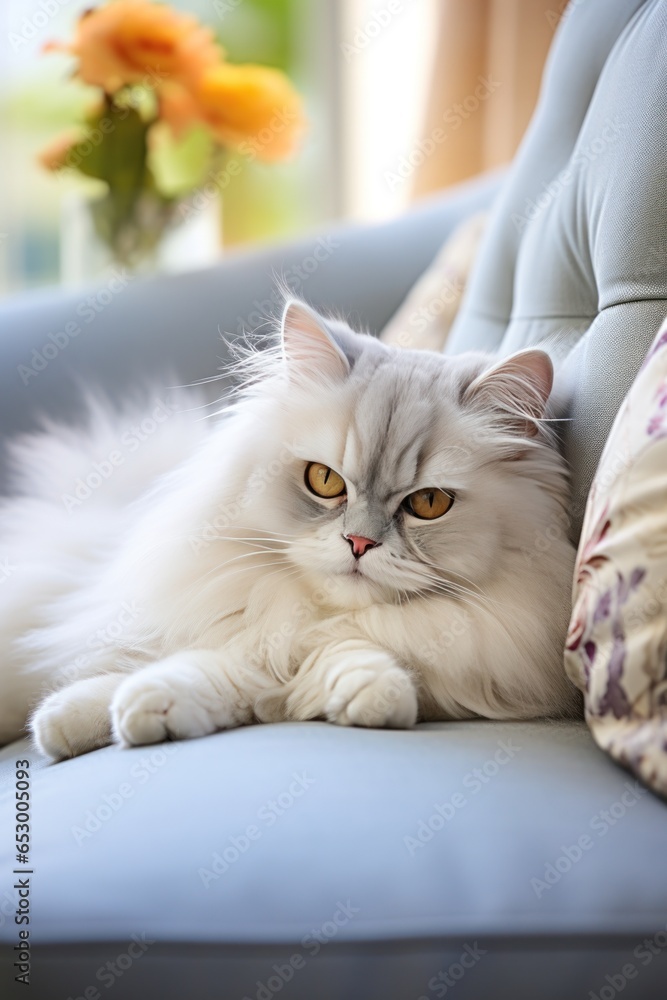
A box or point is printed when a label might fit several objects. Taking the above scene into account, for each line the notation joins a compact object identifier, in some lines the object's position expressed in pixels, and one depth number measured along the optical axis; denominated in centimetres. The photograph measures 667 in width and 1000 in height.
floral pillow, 76
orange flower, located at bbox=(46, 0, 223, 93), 235
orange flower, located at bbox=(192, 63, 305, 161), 257
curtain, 306
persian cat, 103
